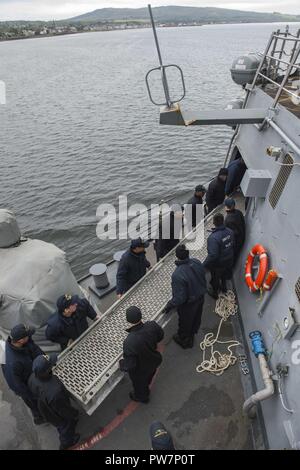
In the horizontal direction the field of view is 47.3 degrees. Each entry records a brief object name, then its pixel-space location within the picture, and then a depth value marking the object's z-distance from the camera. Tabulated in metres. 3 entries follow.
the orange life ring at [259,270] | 5.34
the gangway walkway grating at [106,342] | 4.78
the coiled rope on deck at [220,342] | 5.67
